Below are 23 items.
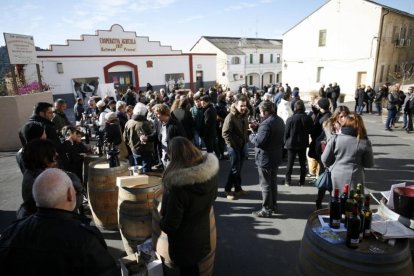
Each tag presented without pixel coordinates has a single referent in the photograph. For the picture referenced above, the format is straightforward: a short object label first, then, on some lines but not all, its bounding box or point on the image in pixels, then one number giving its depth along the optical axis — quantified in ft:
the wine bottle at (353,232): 6.86
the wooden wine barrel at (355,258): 6.53
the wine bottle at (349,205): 7.79
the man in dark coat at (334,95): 46.55
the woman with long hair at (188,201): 7.90
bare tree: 73.10
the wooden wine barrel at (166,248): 9.16
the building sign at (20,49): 31.30
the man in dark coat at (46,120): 14.76
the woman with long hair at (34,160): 9.03
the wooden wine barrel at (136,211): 10.96
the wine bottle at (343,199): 8.46
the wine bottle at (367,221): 7.54
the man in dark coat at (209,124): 22.48
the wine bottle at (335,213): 7.80
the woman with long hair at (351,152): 11.37
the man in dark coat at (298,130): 18.42
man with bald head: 5.43
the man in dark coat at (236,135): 16.69
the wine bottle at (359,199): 8.10
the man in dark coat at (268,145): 14.14
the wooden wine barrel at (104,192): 12.93
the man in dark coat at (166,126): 15.71
